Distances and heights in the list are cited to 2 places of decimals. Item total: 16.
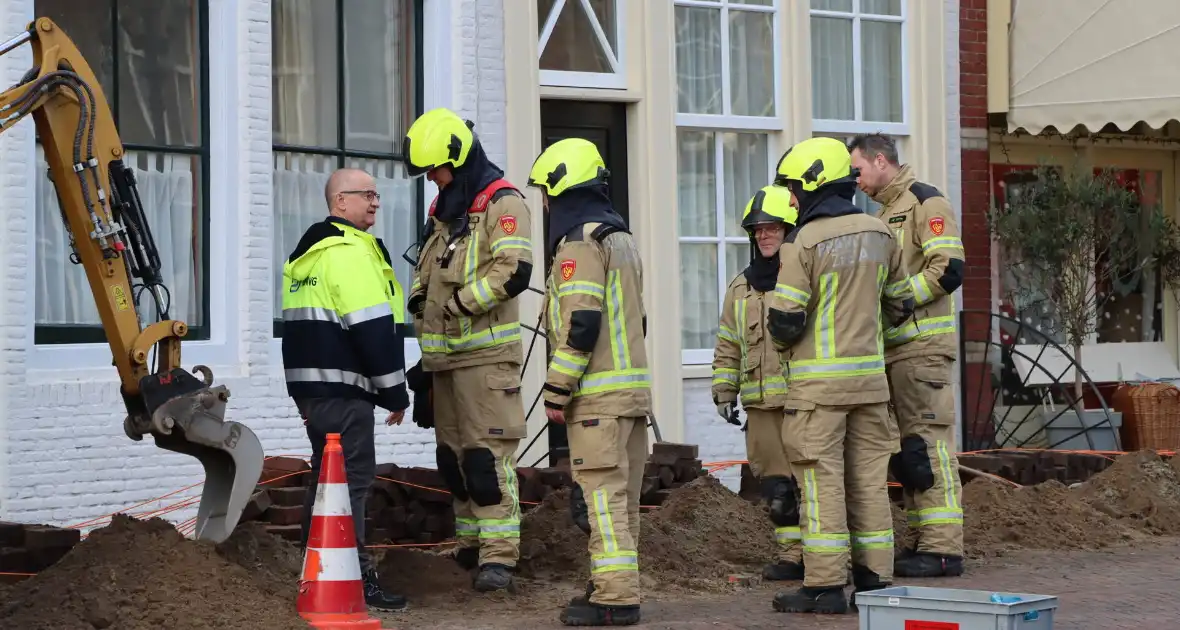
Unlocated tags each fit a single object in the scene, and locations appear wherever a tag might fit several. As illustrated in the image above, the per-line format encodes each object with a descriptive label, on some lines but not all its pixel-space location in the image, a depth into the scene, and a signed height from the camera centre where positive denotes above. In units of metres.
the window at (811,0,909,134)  25.07 +2.12
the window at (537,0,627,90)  22.52 +2.08
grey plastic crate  11.08 -0.89
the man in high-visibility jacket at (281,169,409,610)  14.28 +0.03
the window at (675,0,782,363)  23.92 +1.53
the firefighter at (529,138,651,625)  13.79 -0.04
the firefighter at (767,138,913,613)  14.37 -0.12
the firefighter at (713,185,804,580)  16.21 -0.17
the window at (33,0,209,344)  18.12 +1.20
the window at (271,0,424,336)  19.98 +1.52
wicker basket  26.65 -0.58
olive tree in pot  26.62 +0.78
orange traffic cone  13.23 -0.83
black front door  22.57 +1.50
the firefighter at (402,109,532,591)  15.24 +0.11
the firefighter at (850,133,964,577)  16.81 -0.26
